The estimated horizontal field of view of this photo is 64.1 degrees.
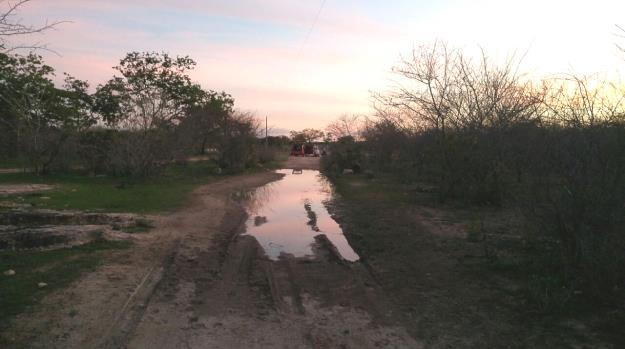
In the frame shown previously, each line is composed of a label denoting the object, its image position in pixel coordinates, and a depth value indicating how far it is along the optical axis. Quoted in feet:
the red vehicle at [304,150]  203.43
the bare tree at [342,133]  126.32
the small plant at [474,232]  32.53
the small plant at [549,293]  18.78
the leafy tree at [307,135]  321.05
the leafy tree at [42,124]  75.46
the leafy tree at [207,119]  89.50
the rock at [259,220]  42.33
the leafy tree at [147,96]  79.46
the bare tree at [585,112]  22.32
